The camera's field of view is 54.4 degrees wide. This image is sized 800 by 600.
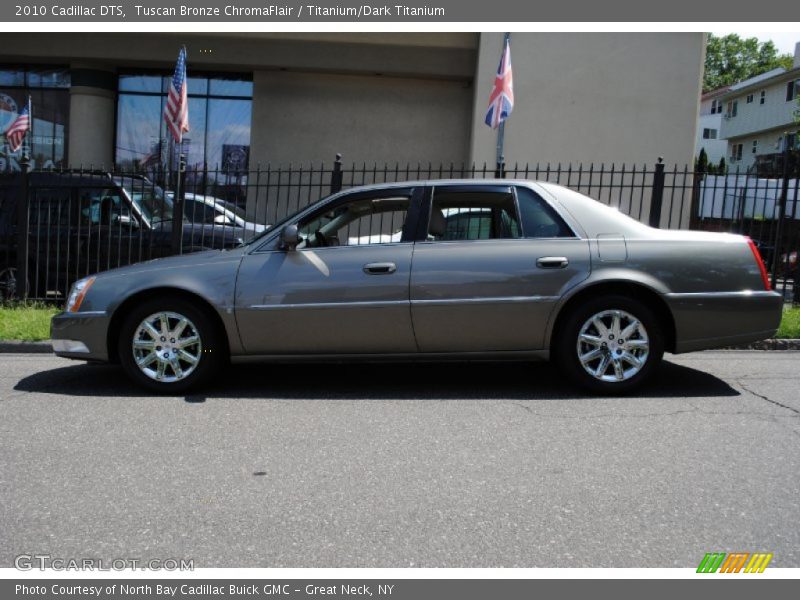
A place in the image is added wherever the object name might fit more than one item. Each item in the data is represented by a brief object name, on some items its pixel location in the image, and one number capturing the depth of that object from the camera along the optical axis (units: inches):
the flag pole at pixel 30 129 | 726.4
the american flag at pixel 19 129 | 655.1
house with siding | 1686.8
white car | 419.5
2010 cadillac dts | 228.2
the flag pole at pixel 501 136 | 539.2
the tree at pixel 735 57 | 2876.5
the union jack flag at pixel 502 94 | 499.2
